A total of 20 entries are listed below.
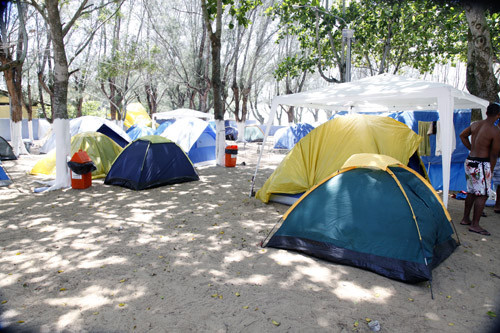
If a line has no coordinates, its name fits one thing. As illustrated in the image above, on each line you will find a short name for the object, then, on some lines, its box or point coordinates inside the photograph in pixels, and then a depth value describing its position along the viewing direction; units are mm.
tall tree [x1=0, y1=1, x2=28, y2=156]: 13445
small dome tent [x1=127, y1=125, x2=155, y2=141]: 15883
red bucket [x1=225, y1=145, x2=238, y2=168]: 11756
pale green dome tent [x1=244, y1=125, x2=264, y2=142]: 25859
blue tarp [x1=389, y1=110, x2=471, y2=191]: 7535
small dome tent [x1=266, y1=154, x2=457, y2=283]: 3660
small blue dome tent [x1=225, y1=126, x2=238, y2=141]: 25469
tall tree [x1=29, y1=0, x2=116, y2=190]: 7504
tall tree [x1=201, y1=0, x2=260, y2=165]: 10555
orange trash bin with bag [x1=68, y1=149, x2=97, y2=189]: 7637
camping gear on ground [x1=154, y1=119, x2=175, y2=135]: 15348
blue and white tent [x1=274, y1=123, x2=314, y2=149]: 16938
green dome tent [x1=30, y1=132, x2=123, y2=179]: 9273
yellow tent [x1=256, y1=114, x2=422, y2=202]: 5641
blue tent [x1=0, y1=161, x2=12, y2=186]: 8062
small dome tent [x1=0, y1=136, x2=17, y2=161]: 12664
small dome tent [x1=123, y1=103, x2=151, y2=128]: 26688
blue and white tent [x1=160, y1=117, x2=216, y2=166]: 12047
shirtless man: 4930
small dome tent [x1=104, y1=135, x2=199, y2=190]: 8031
